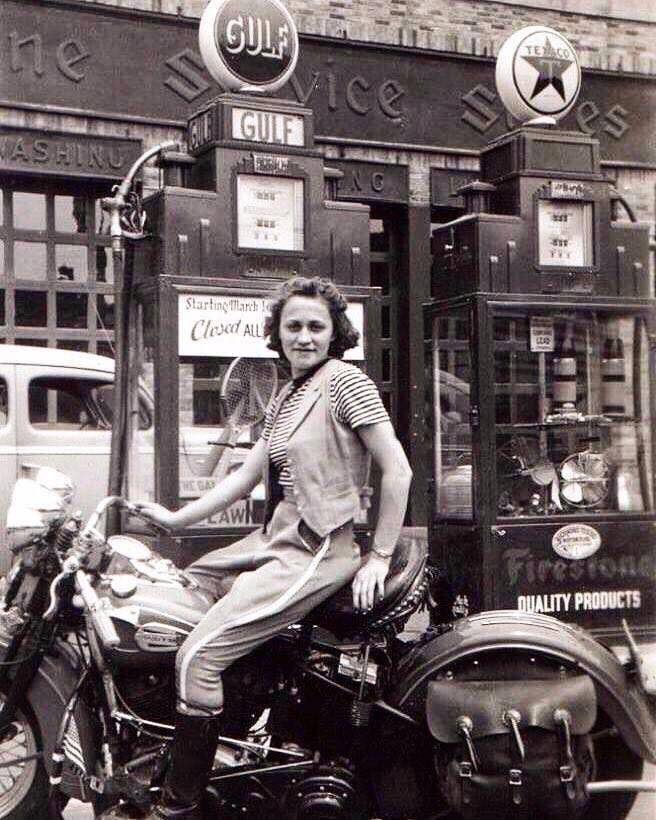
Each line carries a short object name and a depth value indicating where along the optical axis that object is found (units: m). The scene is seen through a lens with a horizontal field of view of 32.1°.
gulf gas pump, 5.42
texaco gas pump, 5.93
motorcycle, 3.49
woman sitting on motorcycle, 3.41
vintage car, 8.61
